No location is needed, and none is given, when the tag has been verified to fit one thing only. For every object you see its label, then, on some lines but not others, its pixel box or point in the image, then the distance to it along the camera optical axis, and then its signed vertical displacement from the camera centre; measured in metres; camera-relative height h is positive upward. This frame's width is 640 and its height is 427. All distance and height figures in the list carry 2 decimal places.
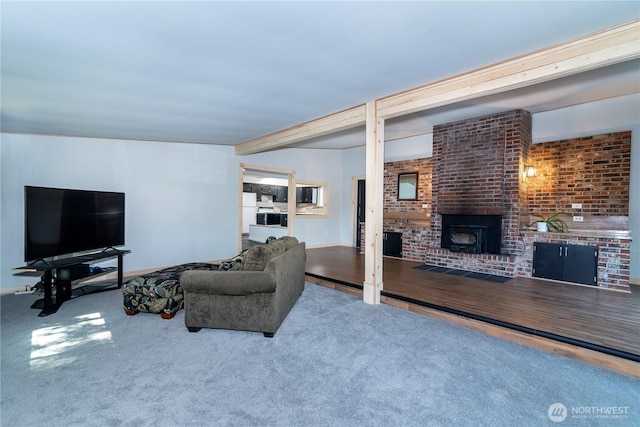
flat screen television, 3.34 -0.21
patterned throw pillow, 3.09 -0.63
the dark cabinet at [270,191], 11.76 +0.68
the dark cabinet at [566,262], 4.23 -0.81
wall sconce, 5.01 +0.66
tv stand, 3.36 -0.94
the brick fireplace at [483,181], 4.79 +0.49
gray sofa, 2.82 -0.88
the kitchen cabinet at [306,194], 8.78 +0.40
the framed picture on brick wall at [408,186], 6.58 +0.52
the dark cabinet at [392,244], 6.70 -0.84
